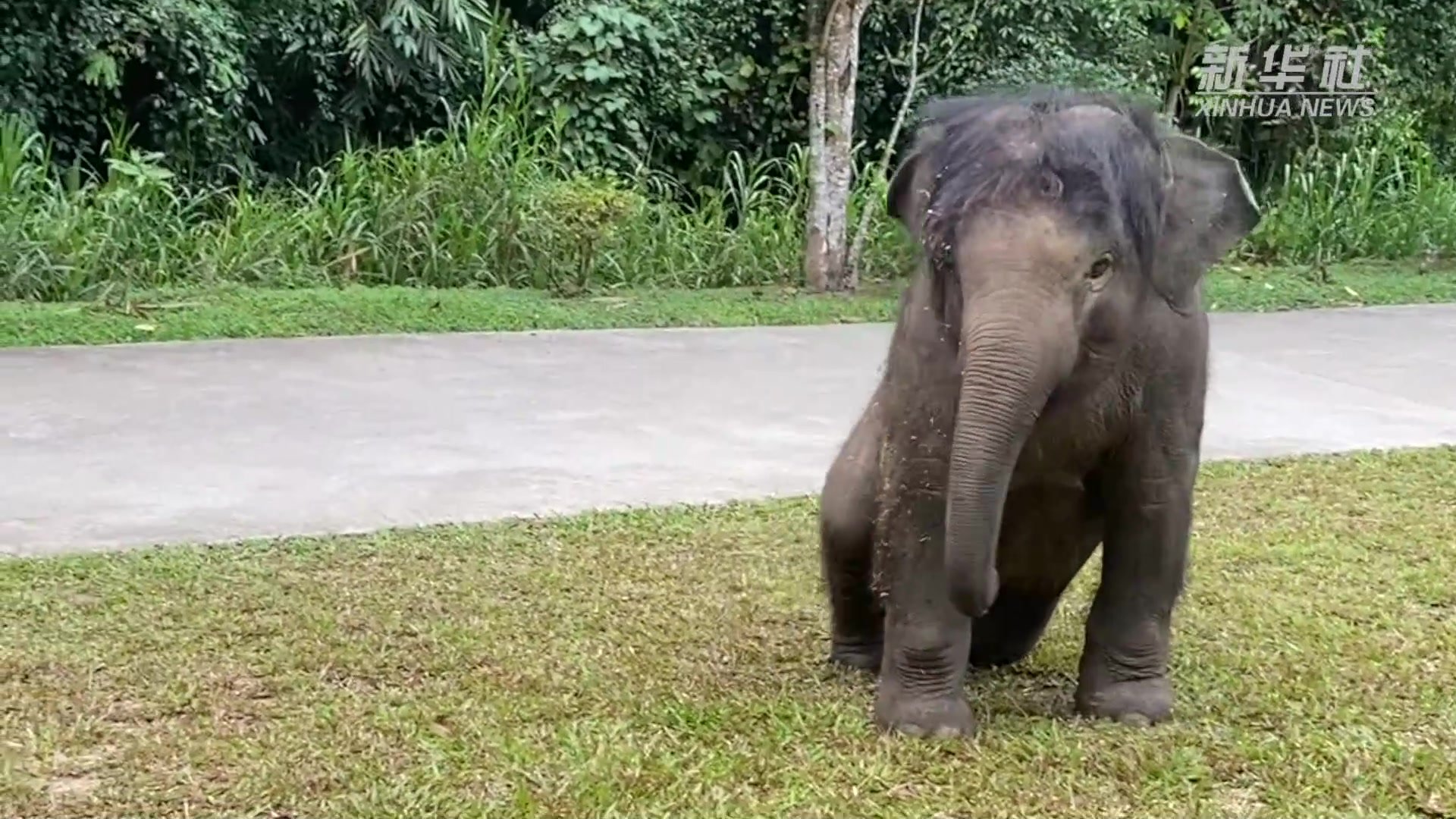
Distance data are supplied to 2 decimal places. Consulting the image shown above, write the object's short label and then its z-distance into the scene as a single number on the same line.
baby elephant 2.92
